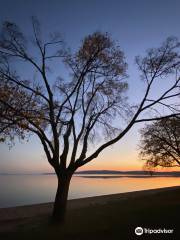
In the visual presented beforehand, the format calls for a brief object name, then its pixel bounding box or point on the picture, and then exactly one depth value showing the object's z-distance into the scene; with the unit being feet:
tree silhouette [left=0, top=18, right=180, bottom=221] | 32.57
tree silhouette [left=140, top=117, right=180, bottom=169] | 66.66
